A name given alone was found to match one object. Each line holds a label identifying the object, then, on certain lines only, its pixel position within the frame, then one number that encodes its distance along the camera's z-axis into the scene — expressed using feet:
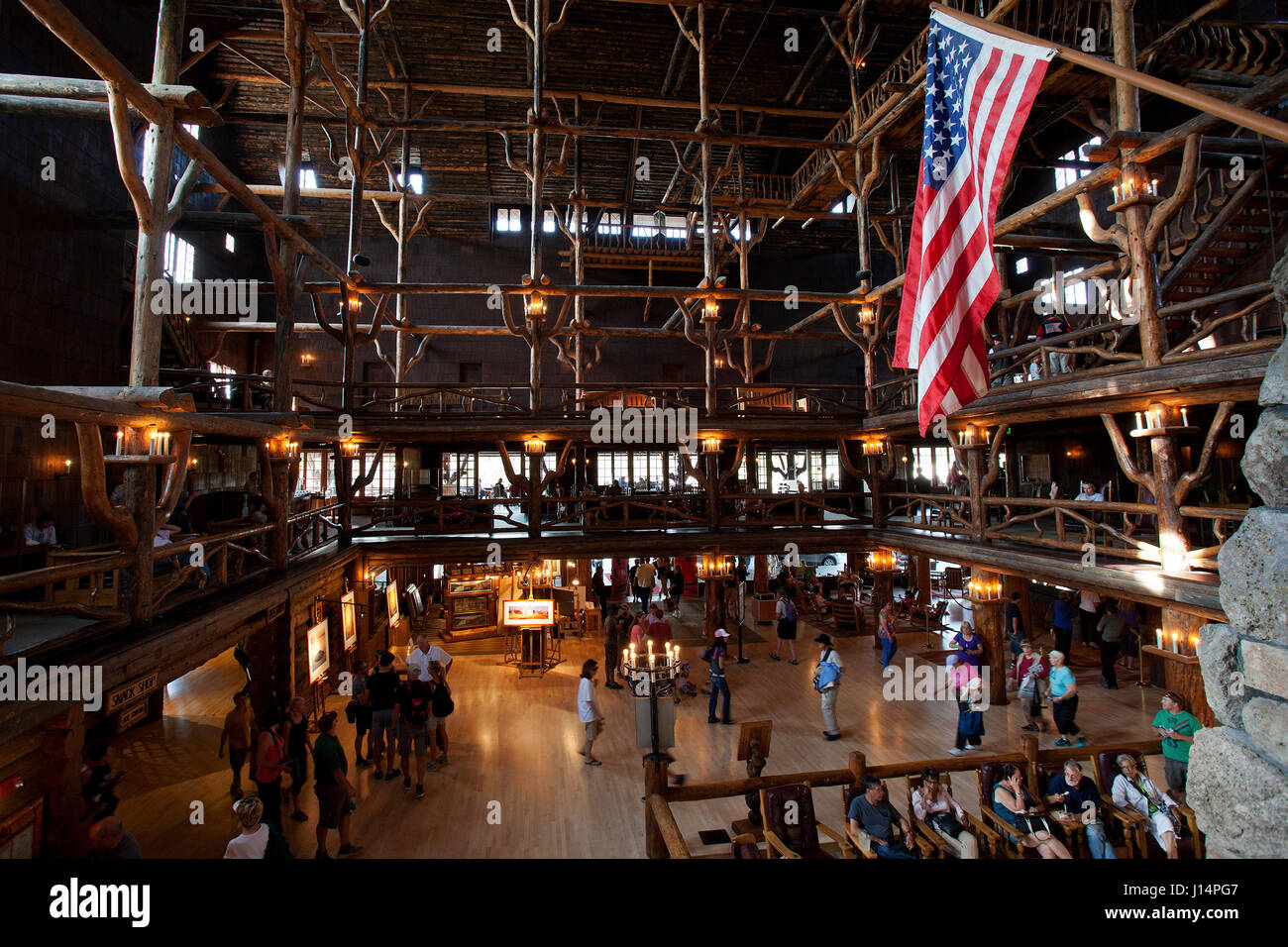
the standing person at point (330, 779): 20.29
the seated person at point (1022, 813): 17.26
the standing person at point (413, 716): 25.71
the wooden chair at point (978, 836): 17.47
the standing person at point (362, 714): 26.66
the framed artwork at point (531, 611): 41.04
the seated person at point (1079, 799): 17.98
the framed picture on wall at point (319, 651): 31.04
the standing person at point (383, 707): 27.04
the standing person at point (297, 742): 22.79
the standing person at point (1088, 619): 42.35
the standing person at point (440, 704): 27.68
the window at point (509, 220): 74.84
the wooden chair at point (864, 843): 17.11
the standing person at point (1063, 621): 36.78
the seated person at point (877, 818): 17.65
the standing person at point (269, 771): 20.40
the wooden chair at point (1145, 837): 17.66
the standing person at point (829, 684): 30.19
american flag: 11.83
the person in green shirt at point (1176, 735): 20.07
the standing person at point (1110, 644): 36.45
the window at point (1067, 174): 57.16
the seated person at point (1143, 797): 18.06
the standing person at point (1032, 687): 32.09
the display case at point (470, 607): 50.08
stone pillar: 7.43
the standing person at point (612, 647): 39.52
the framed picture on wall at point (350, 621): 36.88
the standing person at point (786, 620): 43.93
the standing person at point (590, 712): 28.58
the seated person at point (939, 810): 18.28
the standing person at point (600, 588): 55.31
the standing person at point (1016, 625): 41.16
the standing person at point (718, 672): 32.71
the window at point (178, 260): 50.03
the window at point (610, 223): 69.92
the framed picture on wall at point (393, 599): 47.26
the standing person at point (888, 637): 39.04
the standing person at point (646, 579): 51.34
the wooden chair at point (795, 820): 18.30
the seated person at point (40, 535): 29.50
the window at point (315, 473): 72.49
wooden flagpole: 6.94
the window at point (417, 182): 67.72
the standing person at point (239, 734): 24.94
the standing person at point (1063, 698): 28.96
